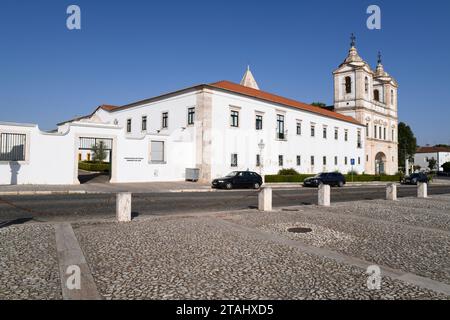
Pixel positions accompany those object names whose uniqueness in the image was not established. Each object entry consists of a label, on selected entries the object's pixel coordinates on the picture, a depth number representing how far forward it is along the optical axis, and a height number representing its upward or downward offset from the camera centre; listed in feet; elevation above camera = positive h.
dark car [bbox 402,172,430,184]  136.36 -2.53
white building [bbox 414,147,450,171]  374.47 +19.29
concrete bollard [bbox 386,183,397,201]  56.65 -3.50
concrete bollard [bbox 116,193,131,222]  31.30 -3.56
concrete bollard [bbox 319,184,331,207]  46.32 -3.40
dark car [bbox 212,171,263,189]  81.41 -2.34
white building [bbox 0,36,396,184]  74.28 +9.68
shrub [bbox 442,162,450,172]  316.19 +5.17
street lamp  108.51 +3.38
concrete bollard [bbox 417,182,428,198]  64.80 -3.71
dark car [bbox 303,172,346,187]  98.11 -2.46
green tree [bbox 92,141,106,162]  154.62 +8.29
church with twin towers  182.60 +40.10
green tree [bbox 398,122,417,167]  274.98 +25.31
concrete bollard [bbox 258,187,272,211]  40.52 -3.67
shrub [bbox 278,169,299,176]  118.83 -0.05
